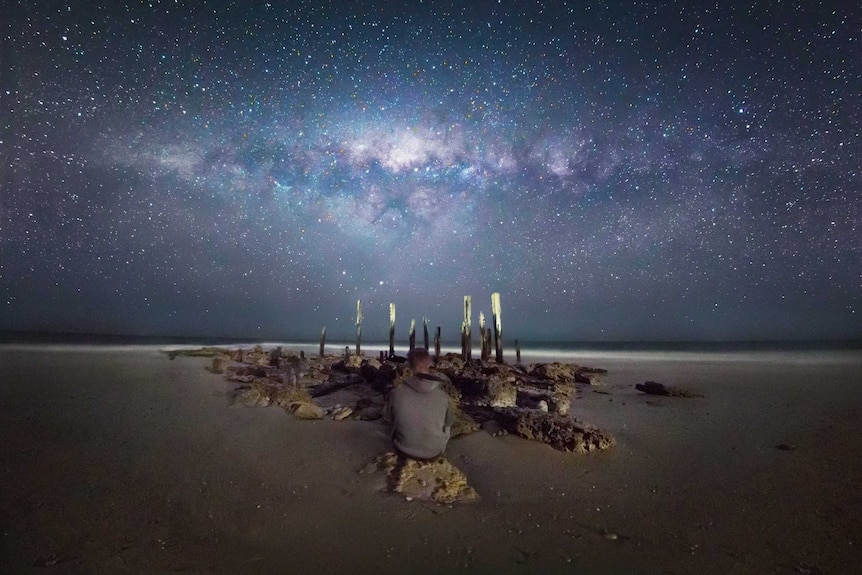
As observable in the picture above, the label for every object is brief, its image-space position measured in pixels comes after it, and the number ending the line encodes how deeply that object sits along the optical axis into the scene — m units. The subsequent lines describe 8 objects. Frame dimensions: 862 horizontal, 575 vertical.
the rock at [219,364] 14.89
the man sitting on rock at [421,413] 4.64
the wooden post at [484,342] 24.11
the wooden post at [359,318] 30.73
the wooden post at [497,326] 23.56
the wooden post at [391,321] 28.65
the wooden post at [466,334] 23.10
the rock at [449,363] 14.33
